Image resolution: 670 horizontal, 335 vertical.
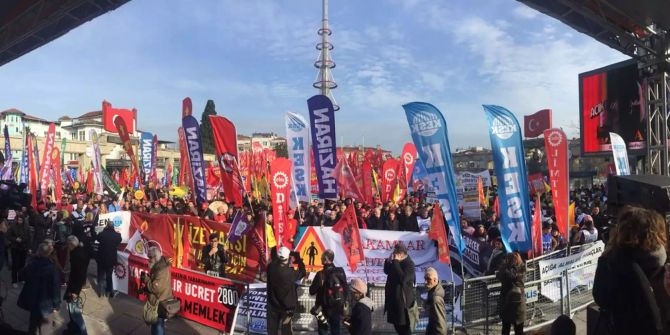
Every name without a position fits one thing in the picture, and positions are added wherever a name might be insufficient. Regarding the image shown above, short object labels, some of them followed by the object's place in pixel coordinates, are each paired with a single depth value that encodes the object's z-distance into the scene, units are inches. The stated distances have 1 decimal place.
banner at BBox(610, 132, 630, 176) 421.4
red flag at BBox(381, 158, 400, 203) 745.6
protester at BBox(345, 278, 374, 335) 201.8
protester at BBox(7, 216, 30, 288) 398.3
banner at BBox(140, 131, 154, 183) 865.5
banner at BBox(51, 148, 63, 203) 718.0
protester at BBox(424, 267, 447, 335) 216.1
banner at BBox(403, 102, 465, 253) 289.4
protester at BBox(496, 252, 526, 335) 230.5
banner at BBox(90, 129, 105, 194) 717.9
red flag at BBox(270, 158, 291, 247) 354.3
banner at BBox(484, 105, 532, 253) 303.3
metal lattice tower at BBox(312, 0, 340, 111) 2258.9
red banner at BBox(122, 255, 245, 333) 269.9
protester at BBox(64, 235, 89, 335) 257.1
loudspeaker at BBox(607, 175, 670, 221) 170.6
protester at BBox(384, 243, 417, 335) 226.4
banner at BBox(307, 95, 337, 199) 462.3
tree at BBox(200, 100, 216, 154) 2696.4
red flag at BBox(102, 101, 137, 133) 1346.0
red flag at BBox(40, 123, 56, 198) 673.7
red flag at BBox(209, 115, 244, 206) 414.9
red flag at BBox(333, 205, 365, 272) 369.1
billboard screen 745.0
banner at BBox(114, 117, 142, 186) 724.7
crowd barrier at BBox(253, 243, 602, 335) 266.5
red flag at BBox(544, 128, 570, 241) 343.3
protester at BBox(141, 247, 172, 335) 239.3
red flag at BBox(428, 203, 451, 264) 309.1
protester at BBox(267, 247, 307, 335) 236.8
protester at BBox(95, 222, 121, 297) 345.0
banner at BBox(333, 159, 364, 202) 561.1
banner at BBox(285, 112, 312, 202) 474.0
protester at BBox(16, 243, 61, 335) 238.8
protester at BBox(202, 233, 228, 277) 334.0
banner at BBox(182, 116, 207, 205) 471.2
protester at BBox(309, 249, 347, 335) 231.5
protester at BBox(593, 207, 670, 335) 107.5
